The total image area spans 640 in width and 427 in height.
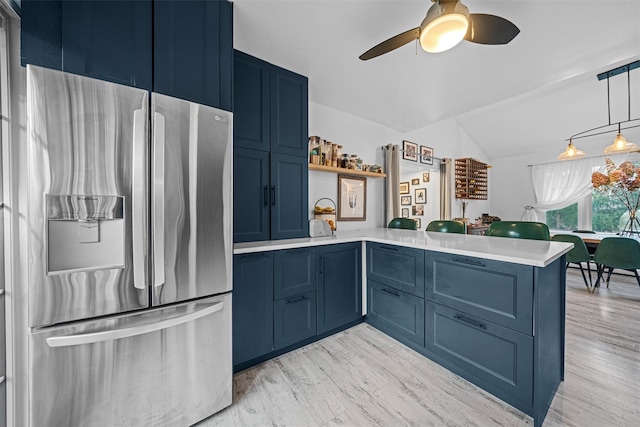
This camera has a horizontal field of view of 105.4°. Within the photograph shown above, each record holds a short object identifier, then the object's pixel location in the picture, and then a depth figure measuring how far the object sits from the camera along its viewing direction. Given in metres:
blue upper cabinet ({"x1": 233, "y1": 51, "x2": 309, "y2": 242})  2.10
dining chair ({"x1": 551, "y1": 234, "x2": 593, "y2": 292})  3.47
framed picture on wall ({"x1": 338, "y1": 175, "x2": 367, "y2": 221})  3.27
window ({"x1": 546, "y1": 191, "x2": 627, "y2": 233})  4.55
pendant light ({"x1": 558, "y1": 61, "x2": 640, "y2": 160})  3.07
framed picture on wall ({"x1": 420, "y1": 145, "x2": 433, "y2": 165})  4.57
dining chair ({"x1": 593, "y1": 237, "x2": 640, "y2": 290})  3.13
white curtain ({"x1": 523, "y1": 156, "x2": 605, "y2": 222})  4.78
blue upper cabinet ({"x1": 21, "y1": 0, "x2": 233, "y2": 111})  1.08
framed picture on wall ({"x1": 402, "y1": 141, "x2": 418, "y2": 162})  4.22
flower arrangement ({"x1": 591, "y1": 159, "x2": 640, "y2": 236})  3.46
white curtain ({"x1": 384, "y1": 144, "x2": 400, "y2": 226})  3.71
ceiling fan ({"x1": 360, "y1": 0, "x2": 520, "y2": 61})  1.28
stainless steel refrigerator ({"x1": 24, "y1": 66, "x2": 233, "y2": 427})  1.01
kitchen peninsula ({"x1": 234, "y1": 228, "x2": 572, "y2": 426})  1.41
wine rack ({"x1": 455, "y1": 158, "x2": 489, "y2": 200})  5.30
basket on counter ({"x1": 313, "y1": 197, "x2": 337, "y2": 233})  2.96
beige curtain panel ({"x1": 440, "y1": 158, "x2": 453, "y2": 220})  4.91
